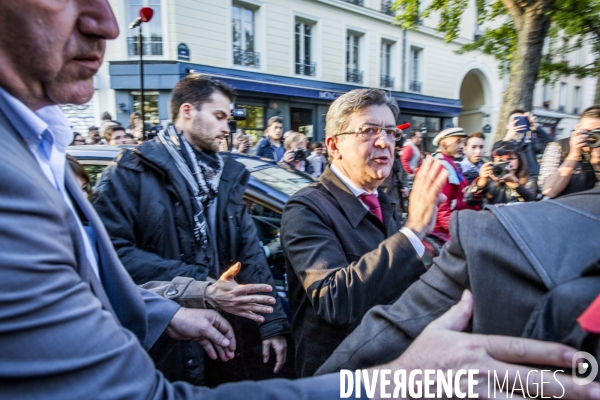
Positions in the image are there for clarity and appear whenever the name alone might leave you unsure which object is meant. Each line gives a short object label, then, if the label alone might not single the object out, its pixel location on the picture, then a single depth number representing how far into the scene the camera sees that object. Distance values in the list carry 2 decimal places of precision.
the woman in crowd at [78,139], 7.53
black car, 3.05
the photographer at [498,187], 3.96
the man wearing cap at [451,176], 3.59
